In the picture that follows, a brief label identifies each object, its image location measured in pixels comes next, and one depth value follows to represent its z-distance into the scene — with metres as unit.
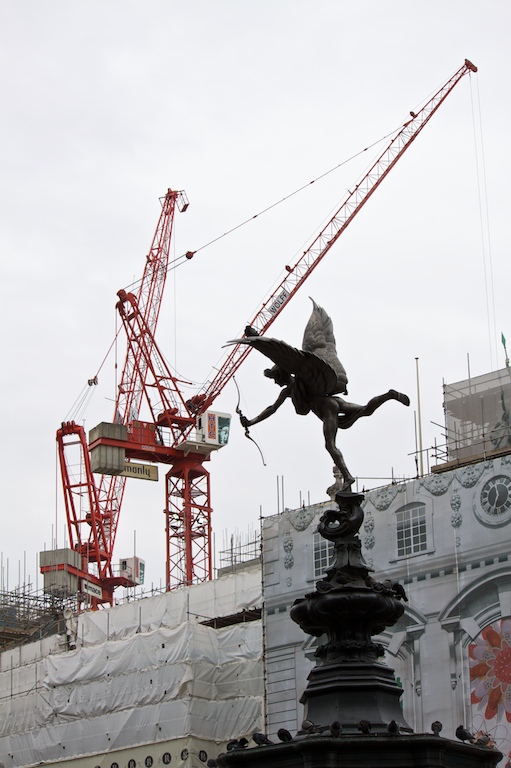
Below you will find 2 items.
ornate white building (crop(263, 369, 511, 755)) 52.16
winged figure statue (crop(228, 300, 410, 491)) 21.05
